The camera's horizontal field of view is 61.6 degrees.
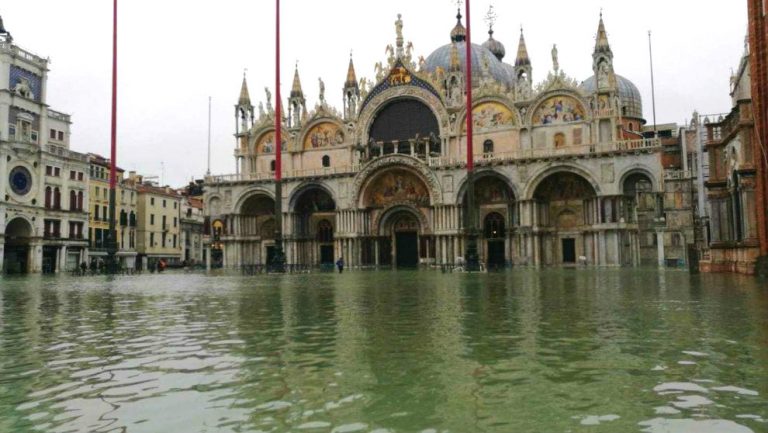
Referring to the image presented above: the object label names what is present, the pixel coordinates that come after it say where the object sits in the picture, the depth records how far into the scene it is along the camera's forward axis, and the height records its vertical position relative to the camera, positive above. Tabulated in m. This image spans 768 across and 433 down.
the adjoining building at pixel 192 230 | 85.44 +4.47
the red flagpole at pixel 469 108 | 33.53 +8.41
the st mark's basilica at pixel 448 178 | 47.16 +6.47
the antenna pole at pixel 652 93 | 74.50 +20.05
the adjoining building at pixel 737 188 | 22.81 +2.56
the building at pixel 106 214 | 70.25 +5.74
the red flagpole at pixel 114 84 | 38.62 +10.91
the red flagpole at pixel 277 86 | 37.00 +10.05
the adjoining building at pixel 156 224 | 76.94 +4.93
